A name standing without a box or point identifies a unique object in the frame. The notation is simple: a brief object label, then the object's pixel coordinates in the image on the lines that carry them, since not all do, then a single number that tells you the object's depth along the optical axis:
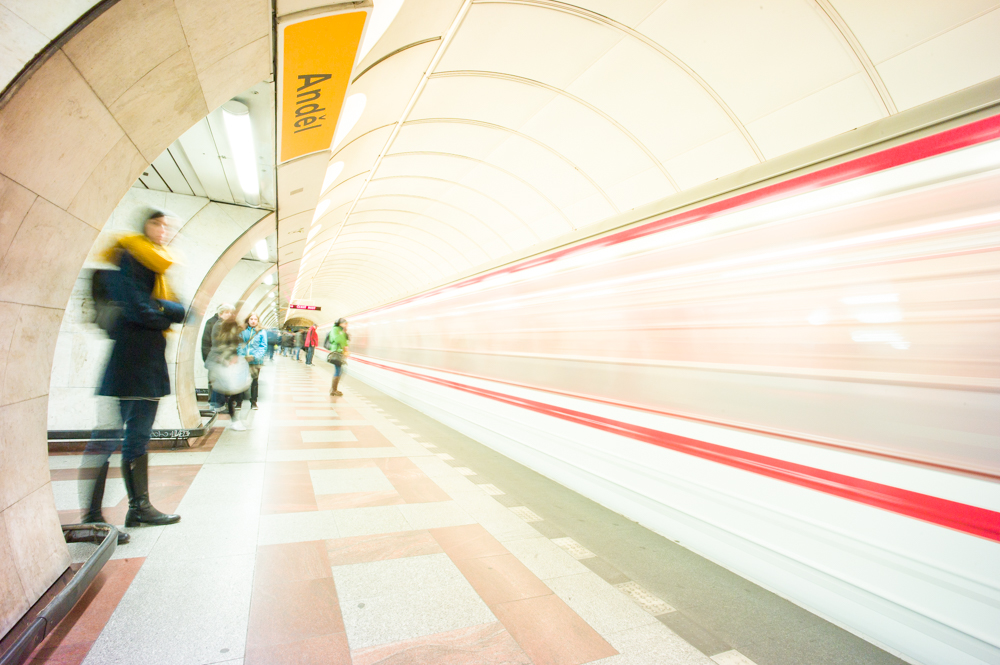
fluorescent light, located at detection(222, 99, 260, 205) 3.98
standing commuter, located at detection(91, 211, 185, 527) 2.72
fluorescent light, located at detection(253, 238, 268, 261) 9.60
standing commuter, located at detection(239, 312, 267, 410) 7.93
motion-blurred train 1.86
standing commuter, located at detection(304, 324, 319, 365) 18.12
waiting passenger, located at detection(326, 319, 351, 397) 10.43
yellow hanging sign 2.93
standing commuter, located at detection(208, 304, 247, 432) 6.05
